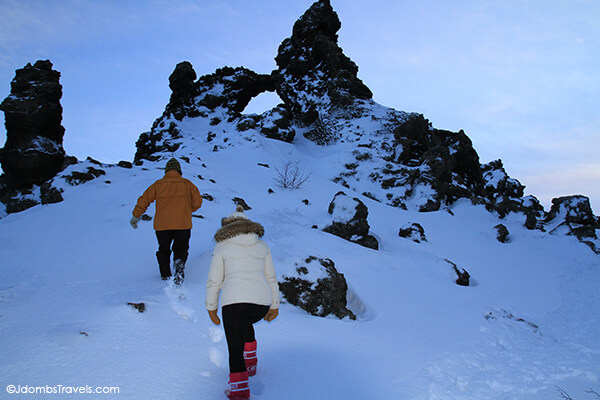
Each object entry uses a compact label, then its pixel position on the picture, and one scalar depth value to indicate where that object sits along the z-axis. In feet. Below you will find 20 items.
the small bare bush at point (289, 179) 50.83
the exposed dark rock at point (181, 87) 116.57
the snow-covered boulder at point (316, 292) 15.58
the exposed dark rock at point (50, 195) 32.30
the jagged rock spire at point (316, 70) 106.22
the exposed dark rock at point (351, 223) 32.01
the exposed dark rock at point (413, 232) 38.86
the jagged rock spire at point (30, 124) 87.71
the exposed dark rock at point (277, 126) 84.69
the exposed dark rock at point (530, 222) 52.52
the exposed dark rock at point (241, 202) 35.17
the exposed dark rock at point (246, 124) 84.30
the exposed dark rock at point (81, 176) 35.91
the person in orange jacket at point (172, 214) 15.10
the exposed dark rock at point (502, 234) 44.27
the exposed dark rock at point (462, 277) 26.28
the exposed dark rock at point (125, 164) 44.71
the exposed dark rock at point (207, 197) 33.28
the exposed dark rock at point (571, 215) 53.74
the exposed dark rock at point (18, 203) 78.69
